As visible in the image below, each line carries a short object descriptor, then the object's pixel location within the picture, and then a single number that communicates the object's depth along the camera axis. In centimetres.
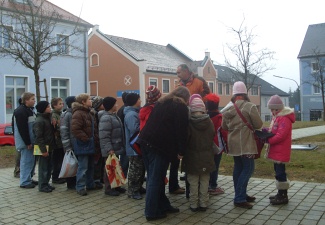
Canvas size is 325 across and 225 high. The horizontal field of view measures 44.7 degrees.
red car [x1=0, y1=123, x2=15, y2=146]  1595
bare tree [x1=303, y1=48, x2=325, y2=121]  3604
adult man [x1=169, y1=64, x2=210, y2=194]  666
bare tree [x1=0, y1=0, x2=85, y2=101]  1381
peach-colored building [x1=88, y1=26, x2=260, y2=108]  4338
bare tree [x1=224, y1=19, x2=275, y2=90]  2062
